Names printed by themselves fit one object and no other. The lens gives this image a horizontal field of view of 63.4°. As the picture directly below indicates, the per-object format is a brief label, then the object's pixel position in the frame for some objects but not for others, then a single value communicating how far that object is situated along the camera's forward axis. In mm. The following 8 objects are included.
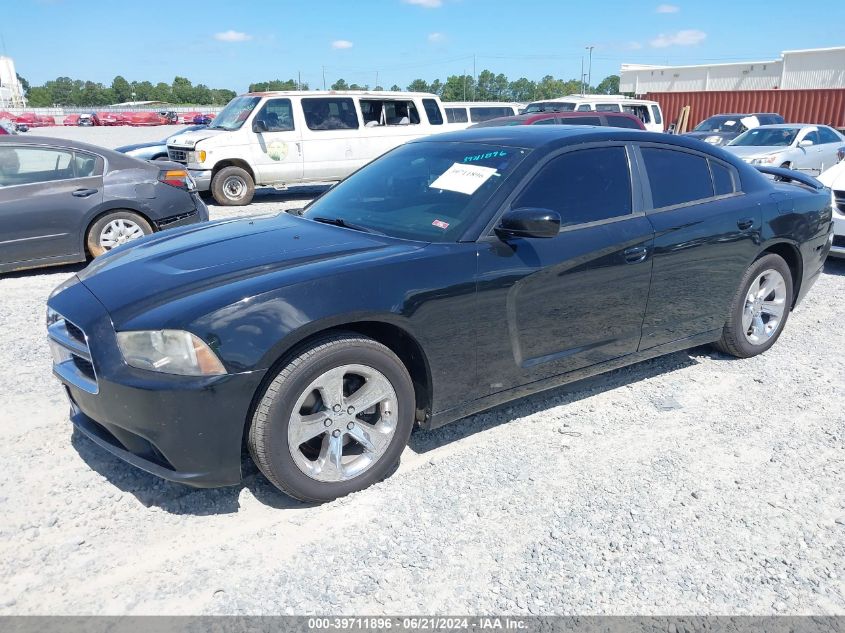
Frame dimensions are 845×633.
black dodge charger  2775
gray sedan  6852
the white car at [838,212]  7453
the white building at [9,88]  94475
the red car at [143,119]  51312
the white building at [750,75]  34781
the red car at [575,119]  12773
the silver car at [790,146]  13531
